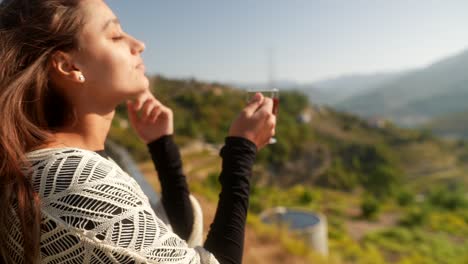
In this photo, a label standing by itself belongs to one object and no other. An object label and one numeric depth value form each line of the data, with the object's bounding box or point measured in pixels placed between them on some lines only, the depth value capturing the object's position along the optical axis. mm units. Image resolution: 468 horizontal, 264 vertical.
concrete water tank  7145
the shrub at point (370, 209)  25062
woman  701
